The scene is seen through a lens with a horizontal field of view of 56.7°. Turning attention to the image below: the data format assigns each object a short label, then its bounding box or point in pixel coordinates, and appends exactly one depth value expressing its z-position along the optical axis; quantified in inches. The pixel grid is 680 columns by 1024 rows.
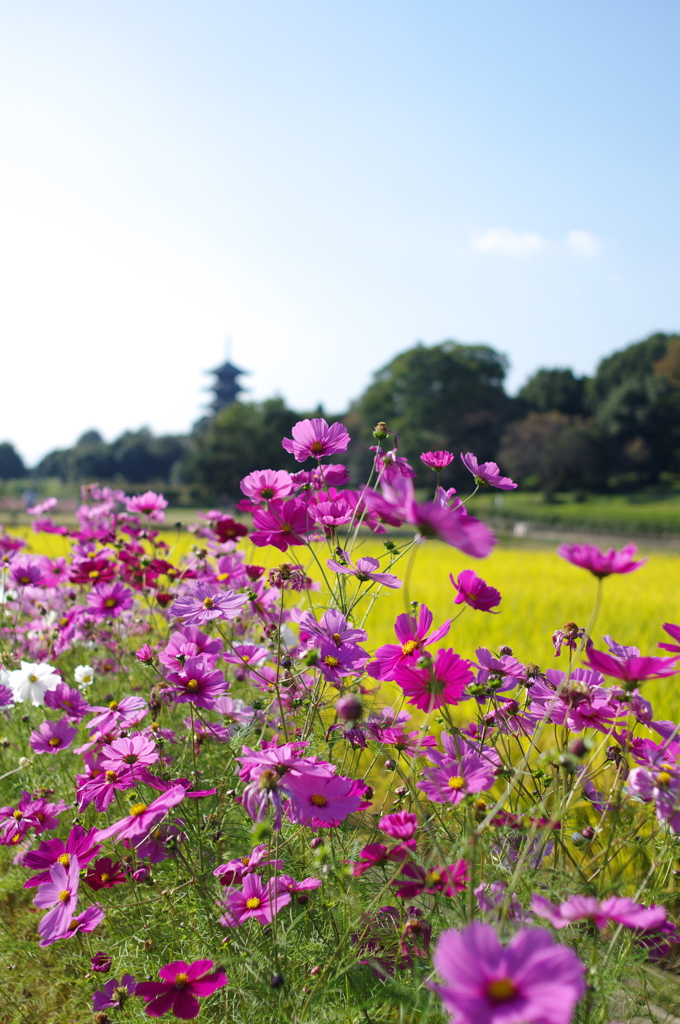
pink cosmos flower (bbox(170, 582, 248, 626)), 38.3
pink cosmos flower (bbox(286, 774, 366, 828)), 29.6
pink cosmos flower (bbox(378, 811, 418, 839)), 29.1
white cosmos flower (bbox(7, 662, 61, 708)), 53.6
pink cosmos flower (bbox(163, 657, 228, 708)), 38.9
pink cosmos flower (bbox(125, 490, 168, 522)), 71.8
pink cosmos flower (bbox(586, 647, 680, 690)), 27.7
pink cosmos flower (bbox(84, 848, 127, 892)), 39.7
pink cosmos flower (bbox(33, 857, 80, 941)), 33.4
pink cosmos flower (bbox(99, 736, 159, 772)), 37.7
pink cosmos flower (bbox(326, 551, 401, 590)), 38.0
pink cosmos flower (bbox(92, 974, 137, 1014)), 36.7
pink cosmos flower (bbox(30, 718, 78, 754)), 49.9
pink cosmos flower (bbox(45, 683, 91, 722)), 52.2
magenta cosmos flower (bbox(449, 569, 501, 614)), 40.1
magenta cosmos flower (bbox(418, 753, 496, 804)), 32.0
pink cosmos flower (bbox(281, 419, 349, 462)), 43.4
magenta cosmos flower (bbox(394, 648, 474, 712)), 35.9
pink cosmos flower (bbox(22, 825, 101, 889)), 37.6
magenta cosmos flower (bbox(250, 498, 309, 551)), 43.5
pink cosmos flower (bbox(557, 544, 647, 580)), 24.8
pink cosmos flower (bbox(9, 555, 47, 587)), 71.9
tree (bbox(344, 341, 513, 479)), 1173.7
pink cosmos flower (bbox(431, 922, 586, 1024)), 16.3
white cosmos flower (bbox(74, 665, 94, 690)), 61.4
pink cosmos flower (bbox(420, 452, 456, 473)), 42.8
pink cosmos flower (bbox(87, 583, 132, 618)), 60.4
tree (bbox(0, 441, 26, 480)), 1899.6
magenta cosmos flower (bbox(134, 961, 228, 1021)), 30.2
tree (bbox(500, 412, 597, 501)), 1018.7
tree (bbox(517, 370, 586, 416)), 1326.3
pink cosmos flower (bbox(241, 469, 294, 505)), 45.5
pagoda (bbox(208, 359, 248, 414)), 1469.0
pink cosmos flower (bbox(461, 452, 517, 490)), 42.0
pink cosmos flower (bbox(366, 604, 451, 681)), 38.1
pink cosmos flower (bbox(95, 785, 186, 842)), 29.3
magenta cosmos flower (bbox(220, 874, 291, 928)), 32.3
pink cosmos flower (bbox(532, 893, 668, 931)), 22.5
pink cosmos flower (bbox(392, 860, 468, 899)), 29.0
